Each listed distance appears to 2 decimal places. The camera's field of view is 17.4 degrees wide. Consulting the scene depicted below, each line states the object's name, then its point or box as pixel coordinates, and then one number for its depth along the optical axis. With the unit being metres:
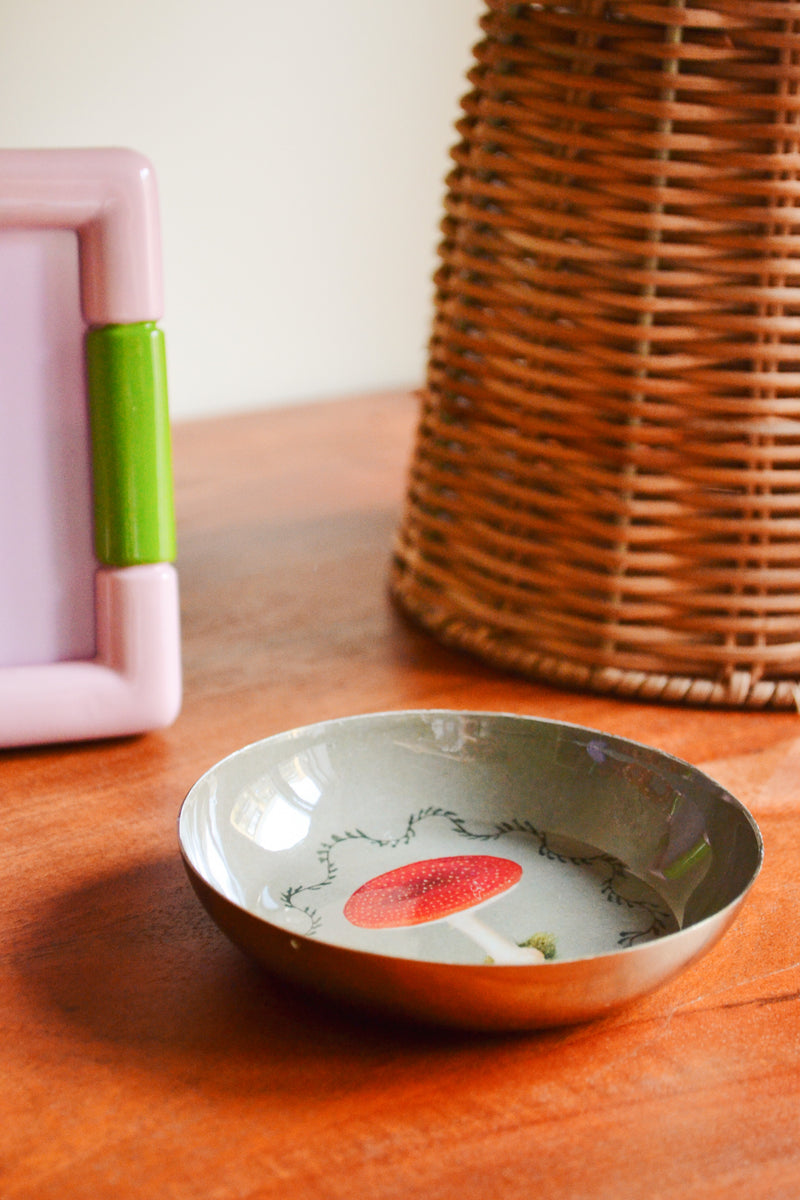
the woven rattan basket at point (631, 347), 0.60
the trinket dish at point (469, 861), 0.49
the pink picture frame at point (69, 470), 0.57
